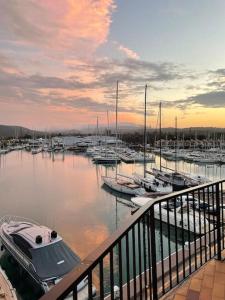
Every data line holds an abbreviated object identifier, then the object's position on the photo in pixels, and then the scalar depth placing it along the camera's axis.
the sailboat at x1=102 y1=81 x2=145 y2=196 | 21.39
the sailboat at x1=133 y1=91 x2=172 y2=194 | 21.88
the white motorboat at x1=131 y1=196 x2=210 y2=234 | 12.78
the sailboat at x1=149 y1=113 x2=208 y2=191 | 23.48
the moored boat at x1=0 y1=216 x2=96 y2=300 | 8.19
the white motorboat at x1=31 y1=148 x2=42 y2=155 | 62.70
